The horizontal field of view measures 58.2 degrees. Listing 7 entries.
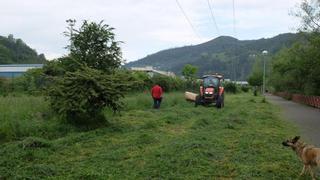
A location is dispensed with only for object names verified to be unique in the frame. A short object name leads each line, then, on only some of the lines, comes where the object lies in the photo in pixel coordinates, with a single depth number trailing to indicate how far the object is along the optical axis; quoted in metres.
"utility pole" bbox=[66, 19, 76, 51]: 13.93
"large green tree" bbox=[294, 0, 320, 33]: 25.72
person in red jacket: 18.43
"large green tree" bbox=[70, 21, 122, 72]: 13.67
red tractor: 21.71
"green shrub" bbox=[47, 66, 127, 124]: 10.49
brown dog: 5.74
